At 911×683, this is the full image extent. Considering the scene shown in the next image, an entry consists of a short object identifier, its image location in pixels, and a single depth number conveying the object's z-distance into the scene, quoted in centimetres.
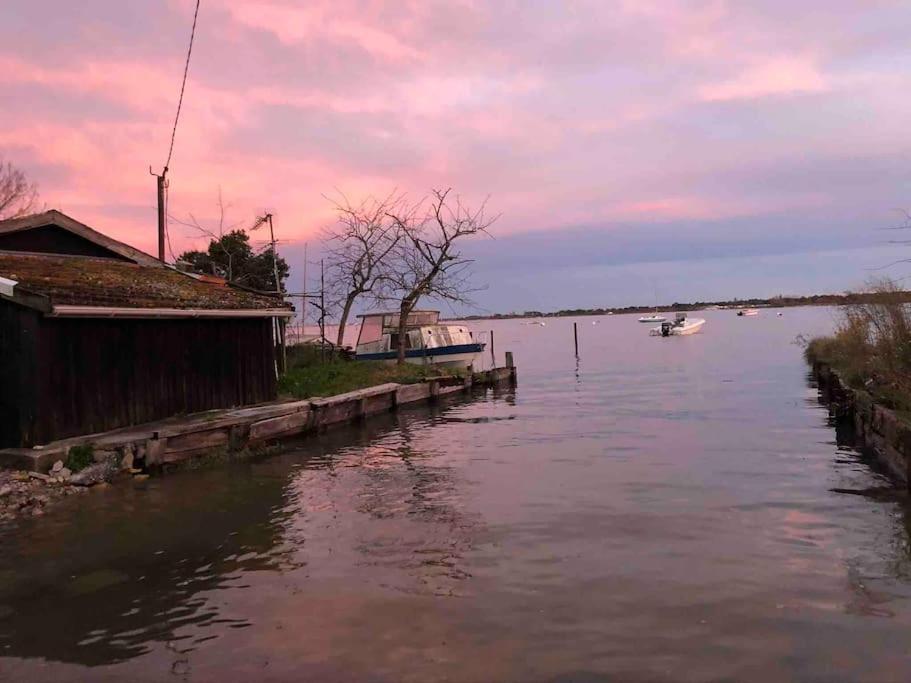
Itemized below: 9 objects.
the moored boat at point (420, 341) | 3303
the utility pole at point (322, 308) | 2941
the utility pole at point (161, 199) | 2286
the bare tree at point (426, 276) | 2966
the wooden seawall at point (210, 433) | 1153
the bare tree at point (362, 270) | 3166
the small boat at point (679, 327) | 7325
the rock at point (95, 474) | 1136
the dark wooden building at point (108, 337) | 1167
